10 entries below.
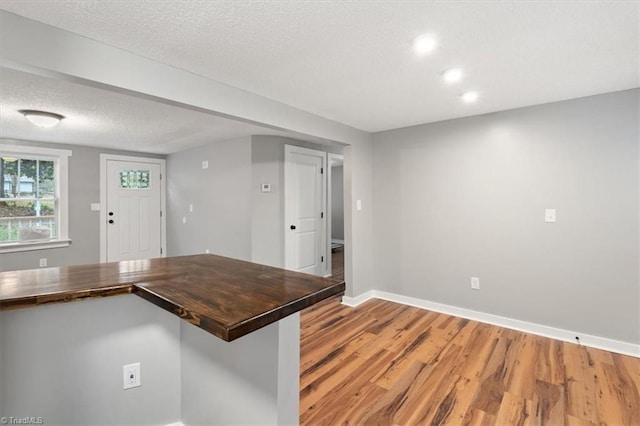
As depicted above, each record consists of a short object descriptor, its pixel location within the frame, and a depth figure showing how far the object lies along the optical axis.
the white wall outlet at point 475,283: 3.15
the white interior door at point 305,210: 4.16
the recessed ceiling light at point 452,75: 2.06
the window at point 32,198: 4.18
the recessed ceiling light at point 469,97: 2.50
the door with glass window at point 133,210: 5.08
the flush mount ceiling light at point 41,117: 2.91
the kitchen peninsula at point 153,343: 1.08
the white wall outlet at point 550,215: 2.73
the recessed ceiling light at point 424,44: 1.65
